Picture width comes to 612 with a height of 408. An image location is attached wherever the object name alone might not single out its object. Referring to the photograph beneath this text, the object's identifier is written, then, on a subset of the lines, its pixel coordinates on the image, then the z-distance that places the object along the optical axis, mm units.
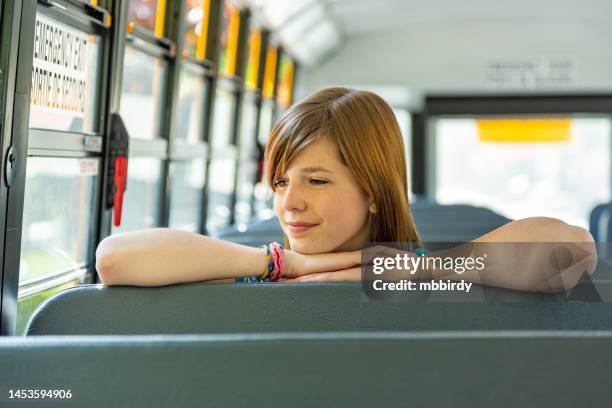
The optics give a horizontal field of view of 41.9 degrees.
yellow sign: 11242
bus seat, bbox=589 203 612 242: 3586
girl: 1468
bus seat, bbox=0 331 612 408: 967
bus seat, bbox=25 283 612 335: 1339
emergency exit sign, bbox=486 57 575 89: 10922
